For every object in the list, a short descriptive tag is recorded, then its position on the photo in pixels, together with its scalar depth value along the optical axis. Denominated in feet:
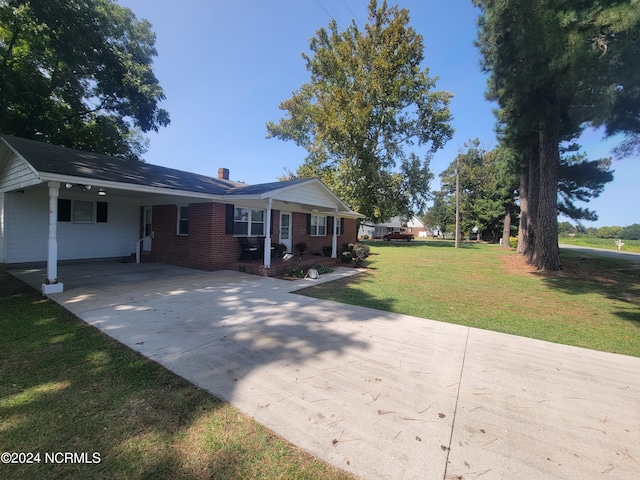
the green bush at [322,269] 35.26
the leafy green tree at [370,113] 75.31
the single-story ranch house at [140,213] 27.20
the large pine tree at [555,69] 23.50
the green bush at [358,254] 43.97
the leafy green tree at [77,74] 40.37
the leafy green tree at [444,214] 144.25
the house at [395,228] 180.26
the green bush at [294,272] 32.19
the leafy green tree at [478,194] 114.52
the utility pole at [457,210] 90.45
